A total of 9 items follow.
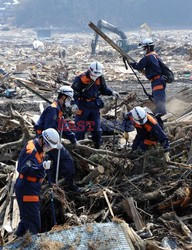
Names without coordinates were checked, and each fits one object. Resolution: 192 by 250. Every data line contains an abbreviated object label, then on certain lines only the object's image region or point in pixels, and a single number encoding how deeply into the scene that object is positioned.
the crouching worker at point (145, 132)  6.64
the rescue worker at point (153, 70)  8.63
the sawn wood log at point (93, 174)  6.50
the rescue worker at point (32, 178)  4.97
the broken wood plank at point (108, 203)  5.63
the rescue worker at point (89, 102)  7.68
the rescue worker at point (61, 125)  6.22
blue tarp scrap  4.49
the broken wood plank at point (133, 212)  5.43
